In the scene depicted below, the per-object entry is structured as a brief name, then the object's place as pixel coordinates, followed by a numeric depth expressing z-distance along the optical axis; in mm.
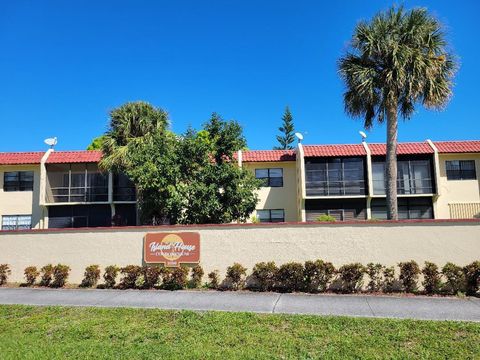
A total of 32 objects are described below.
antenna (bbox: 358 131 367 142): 26703
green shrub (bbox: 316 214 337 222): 21055
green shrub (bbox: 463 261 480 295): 11227
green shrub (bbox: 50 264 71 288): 13531
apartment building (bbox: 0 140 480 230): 25656
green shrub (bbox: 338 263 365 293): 11852
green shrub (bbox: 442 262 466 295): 11254
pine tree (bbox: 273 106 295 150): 55875
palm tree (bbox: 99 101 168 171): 22938
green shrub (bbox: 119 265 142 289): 12945
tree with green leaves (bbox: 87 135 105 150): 39062
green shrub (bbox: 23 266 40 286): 13770
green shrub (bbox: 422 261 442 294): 11406
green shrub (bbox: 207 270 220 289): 12789
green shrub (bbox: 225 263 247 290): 12578
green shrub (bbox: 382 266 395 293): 11883
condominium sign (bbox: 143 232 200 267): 13469
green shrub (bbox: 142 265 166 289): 12805
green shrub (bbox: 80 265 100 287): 13367
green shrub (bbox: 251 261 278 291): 12289
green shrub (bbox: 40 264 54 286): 13656
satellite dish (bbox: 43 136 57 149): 26891
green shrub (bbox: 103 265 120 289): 13148
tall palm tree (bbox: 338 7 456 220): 16359
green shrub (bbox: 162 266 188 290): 12633
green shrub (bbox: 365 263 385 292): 11945
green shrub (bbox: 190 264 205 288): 12844
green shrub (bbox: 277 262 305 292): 12094
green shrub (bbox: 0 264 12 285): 14281
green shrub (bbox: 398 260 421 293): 11703
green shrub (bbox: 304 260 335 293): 12078
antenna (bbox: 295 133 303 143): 26648
